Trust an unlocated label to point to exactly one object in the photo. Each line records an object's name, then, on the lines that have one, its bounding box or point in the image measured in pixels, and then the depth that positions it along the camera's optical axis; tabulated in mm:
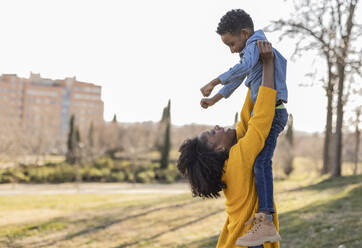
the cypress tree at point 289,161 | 36656
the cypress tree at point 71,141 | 40875
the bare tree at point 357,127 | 19891
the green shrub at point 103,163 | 40619
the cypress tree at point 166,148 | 41844
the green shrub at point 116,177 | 37344
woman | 2160
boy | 2186
